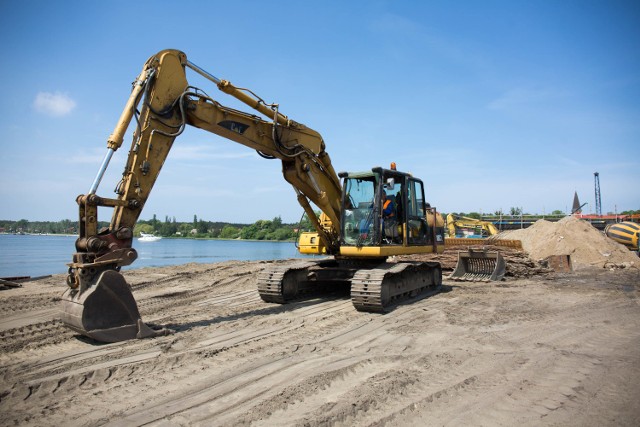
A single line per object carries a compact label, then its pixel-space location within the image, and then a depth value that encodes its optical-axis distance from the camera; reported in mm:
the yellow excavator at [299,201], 5867
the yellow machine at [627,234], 21344
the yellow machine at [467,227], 25625
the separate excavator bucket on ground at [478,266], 13266
